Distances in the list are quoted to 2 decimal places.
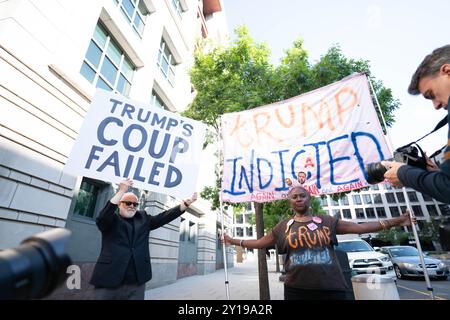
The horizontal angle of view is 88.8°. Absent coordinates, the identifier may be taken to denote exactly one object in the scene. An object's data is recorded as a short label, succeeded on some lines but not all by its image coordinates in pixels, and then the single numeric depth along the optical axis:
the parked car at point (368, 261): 6.94
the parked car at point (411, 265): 9.77
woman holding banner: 2.20
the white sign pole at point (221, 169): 2.90
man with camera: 1.43
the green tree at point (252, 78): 7.52
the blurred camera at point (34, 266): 0.54
